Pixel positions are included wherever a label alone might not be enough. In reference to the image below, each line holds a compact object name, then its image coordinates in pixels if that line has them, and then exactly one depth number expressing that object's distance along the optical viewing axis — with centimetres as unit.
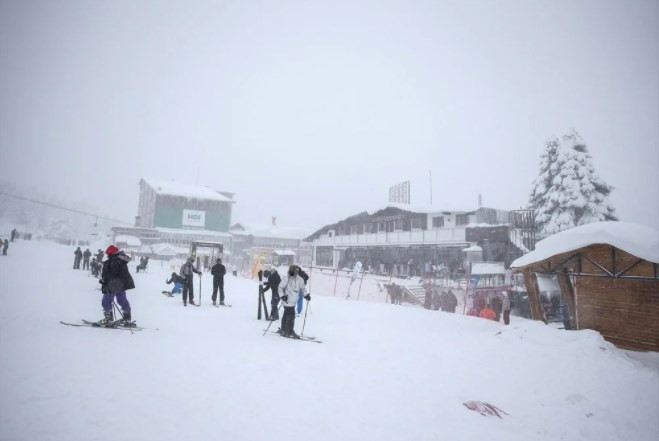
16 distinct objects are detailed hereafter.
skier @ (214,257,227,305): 1185
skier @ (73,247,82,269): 2234
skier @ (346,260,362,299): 2395
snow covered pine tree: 2441
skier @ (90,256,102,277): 1795
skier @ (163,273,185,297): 1324
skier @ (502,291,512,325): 1488
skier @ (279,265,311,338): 815
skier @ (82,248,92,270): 2181
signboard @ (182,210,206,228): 4947
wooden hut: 977
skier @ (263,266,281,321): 980
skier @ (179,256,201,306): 1153
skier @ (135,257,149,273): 2359
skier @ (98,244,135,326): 749
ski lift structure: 2120
